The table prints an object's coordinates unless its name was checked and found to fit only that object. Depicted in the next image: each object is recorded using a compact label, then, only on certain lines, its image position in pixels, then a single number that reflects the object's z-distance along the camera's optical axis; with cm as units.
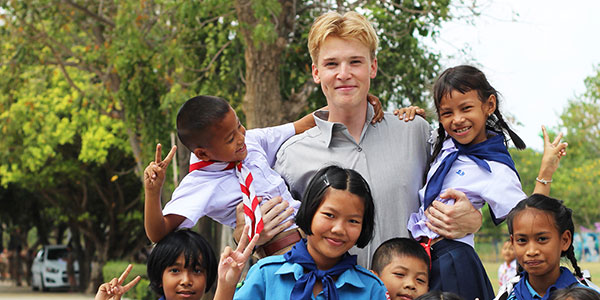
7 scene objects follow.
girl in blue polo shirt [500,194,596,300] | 334
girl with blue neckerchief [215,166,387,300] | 303
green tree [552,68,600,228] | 4094
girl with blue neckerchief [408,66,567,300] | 363
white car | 3098
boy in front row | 357
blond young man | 381
